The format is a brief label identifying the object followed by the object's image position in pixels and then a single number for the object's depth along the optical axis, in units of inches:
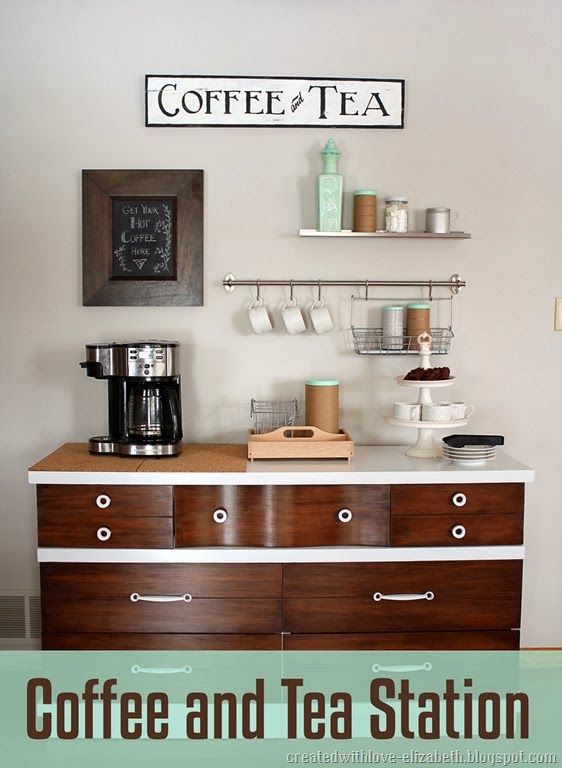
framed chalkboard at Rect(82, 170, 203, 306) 124.1
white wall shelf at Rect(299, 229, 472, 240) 121.1
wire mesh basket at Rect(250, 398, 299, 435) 126.6
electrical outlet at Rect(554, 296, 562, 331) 126.8
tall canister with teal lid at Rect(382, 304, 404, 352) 123.2
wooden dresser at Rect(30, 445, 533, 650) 108.0
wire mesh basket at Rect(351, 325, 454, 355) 123.3
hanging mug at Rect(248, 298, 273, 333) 123.2
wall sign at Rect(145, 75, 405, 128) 122.9
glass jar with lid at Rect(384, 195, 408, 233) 122.0
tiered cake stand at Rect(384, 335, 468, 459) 114.3
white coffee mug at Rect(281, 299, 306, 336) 123.1
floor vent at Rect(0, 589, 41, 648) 128.1
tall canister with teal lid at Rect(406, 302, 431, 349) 122.6
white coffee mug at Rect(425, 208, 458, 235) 121.7
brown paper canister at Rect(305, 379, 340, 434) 120.0
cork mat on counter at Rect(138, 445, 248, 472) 108.8
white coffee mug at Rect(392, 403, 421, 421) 115.4
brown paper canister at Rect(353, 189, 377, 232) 121.7
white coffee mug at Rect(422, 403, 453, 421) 114.7
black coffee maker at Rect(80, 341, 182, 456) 113.5
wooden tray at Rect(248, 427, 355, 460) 114.2
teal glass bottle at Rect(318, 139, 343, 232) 121.0
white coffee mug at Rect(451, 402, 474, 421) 115.3
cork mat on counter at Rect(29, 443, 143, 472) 108.4
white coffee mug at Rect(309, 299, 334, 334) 123.2
